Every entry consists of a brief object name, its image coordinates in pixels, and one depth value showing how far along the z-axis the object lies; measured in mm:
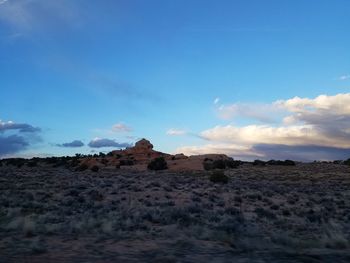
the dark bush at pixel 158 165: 71862
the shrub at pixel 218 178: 43719
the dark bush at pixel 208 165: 70619
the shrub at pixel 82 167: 73062
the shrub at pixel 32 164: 86050
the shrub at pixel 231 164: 72506
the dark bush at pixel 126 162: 83000
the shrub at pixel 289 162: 79038
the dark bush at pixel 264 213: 23156
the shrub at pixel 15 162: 87819
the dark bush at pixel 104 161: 84781
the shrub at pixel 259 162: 80412
